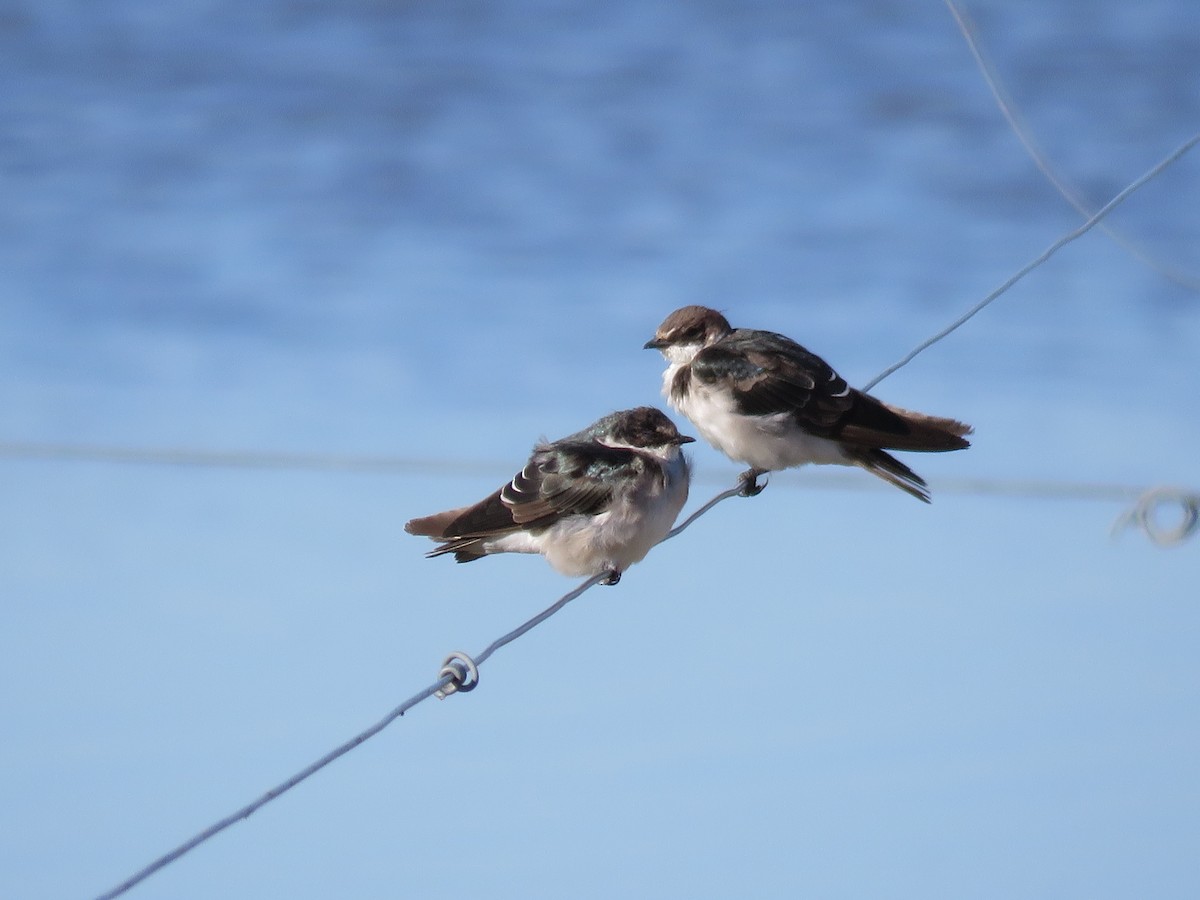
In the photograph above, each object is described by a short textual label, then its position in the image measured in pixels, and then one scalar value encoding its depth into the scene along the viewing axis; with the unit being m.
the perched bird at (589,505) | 9.58
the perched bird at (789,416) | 9.89
